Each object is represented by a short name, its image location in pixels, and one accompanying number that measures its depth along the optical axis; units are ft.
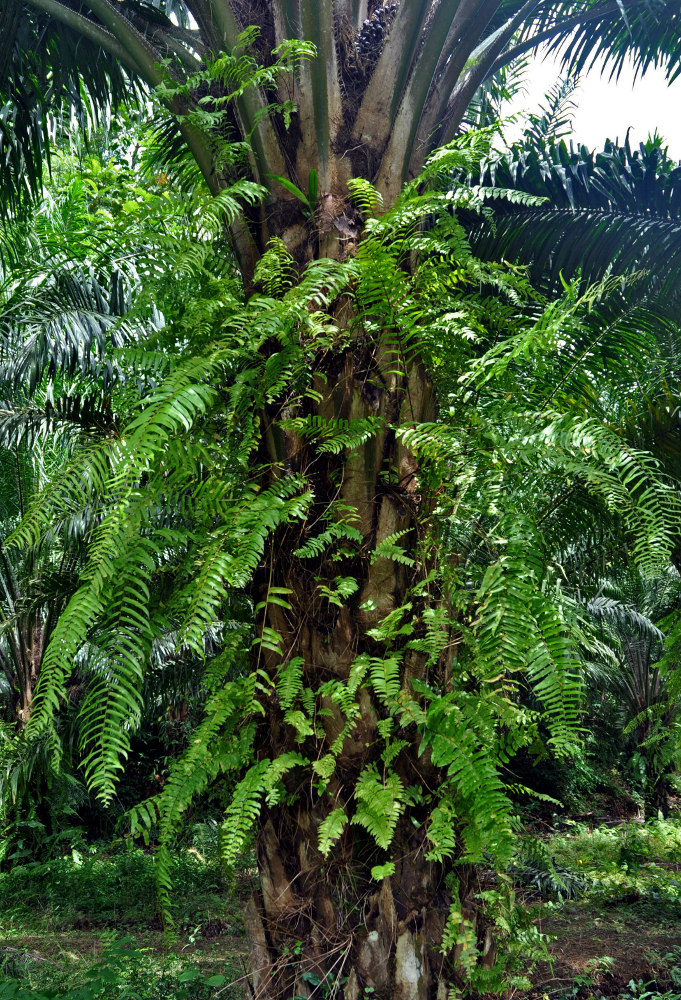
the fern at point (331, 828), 7.18
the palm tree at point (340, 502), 7.20
